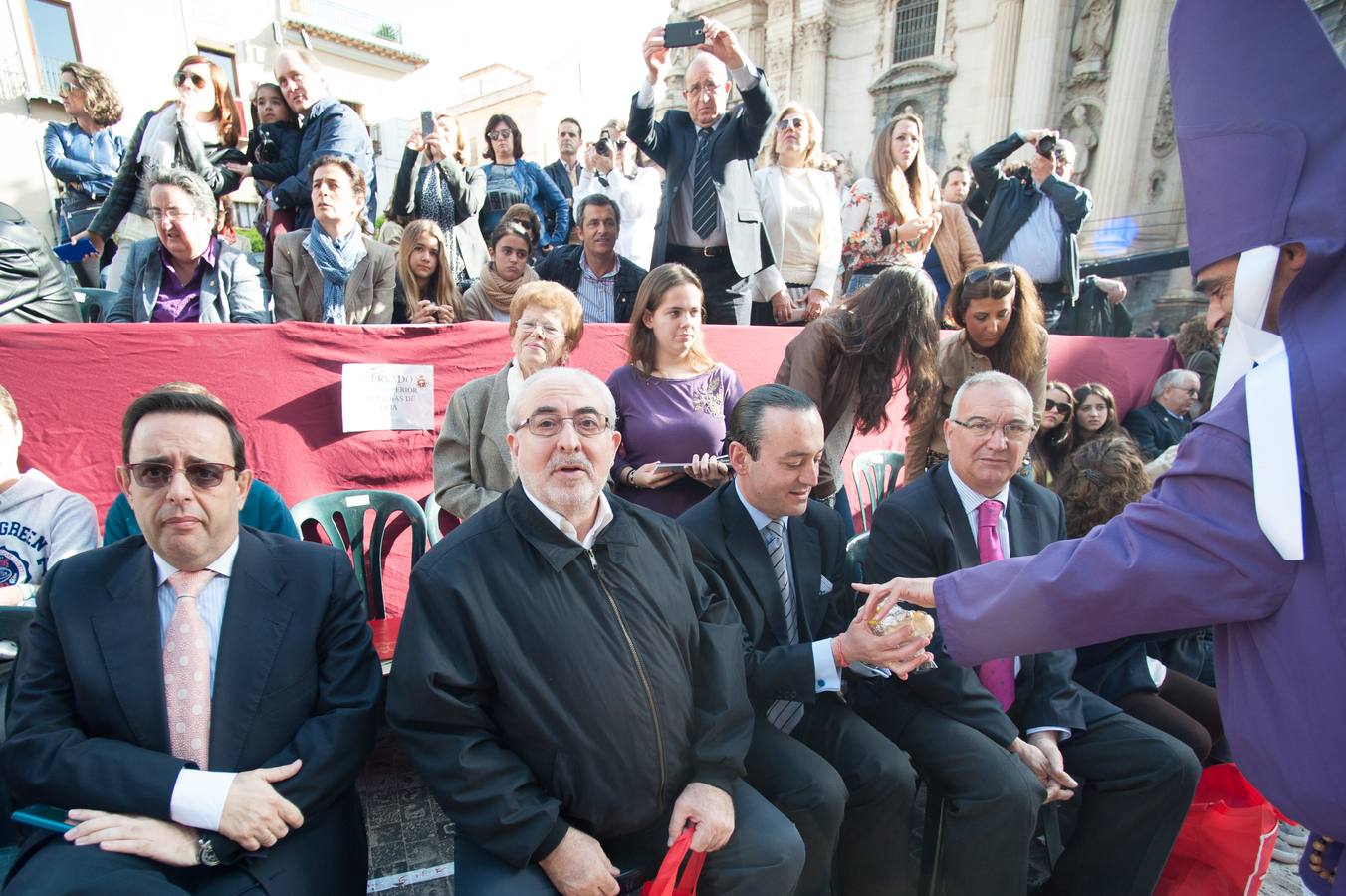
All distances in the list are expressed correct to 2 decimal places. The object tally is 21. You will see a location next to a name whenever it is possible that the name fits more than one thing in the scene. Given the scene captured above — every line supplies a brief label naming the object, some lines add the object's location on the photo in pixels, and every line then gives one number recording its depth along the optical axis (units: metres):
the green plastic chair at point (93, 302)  4.11
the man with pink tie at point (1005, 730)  2.03
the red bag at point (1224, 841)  2.14
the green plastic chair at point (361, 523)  2.94
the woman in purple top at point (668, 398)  3.06
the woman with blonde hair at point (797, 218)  4.80
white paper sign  3.60
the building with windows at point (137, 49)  14.71
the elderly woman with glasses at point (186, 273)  3.28
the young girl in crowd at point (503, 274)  4.34
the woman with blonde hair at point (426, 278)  4.29
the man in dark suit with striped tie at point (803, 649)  2.00
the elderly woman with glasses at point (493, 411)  3.08
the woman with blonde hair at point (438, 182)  5.53
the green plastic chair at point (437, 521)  3.14
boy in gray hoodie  2.34
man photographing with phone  4.09
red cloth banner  3.08
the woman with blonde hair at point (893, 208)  4.89
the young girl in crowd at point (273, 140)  4.90
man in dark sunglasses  1.53
